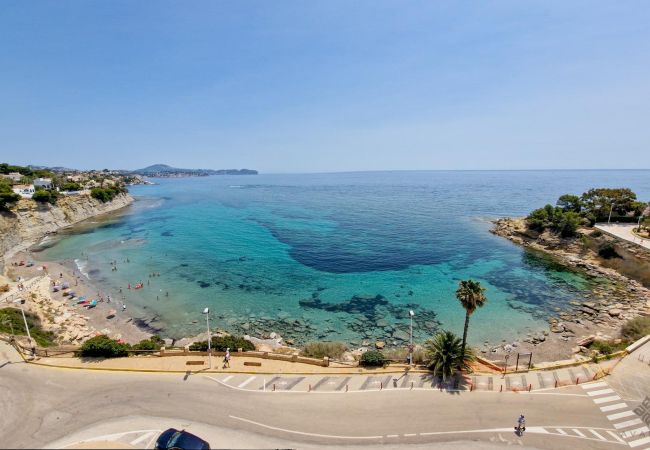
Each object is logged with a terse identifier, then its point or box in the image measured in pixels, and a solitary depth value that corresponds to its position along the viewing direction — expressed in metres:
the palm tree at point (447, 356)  20.42
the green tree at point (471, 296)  20.12
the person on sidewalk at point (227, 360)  21.17
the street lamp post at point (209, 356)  21.25
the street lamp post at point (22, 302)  22.09
